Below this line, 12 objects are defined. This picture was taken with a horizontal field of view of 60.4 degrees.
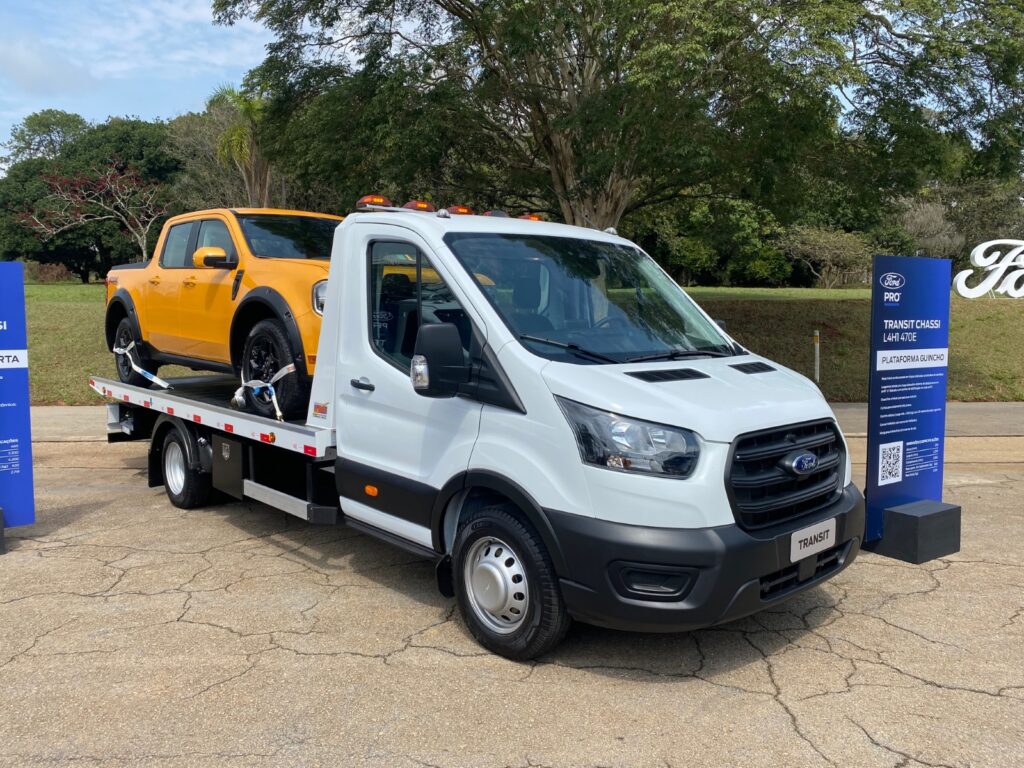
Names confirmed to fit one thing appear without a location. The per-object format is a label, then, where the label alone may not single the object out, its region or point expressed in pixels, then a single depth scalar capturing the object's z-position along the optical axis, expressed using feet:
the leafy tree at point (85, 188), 147.43
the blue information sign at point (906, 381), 19.08
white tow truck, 12.49
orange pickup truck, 19.54
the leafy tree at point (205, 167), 125.70
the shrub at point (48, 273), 182.39
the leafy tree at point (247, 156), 89.42
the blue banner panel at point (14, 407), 21.29
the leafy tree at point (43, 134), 207.21
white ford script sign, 61.05
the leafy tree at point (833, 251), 121.70
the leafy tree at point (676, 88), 35.73
